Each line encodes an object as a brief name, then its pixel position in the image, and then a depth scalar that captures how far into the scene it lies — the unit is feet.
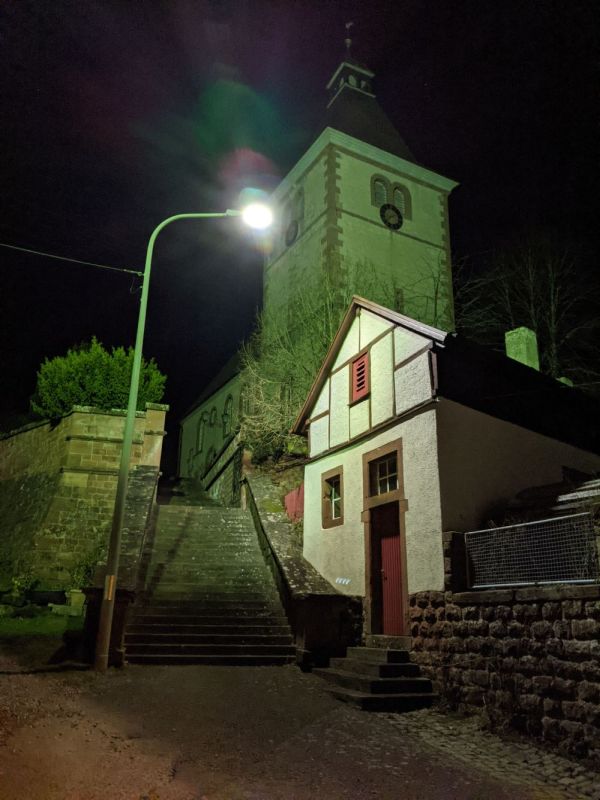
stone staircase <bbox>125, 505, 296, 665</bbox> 31.73
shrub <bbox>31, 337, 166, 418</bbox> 57.93
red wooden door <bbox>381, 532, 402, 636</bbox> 32.17
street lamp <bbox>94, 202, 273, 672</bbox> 28.17
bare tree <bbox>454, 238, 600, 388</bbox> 71.67
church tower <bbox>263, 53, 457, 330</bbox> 85.05
